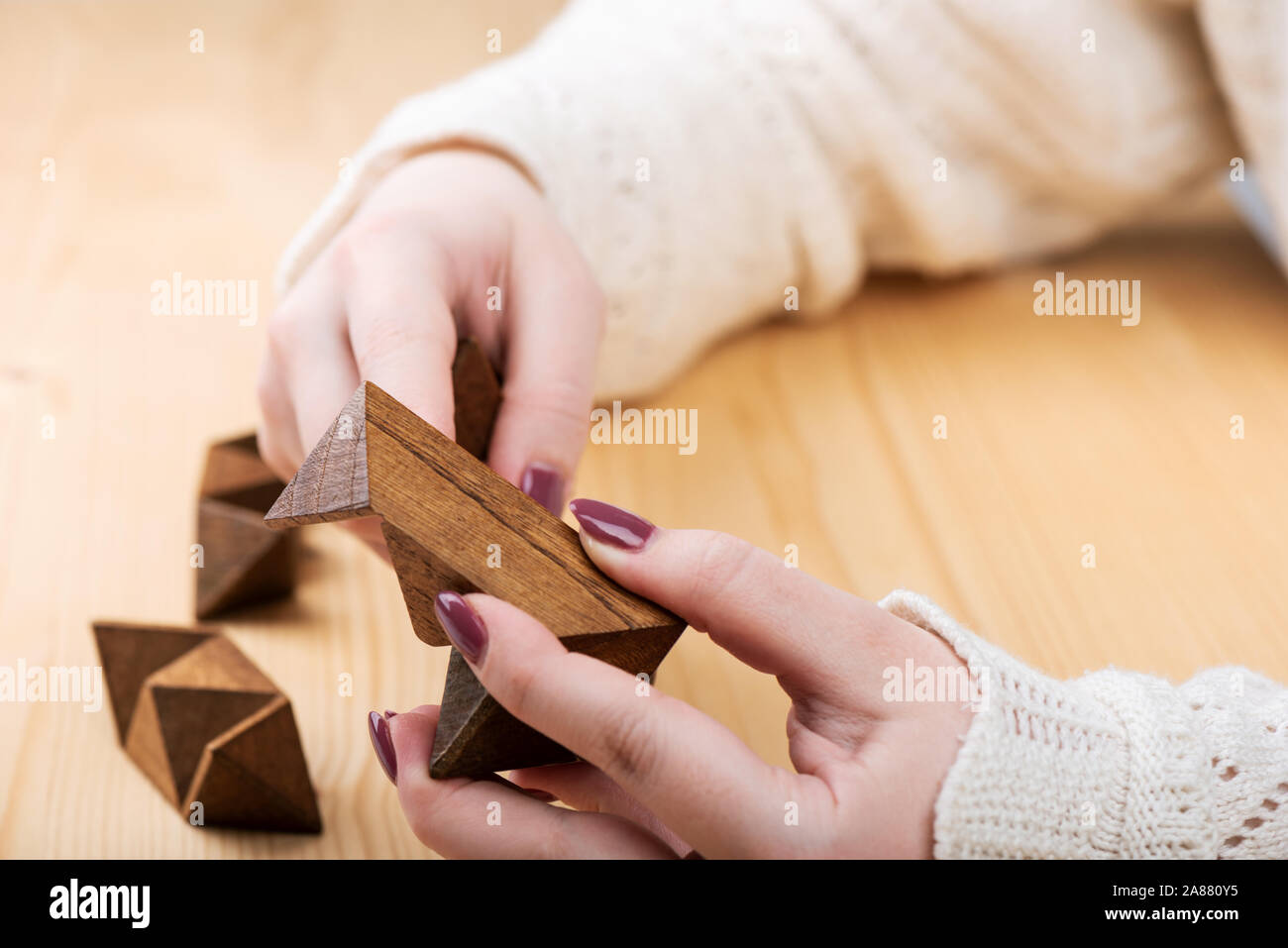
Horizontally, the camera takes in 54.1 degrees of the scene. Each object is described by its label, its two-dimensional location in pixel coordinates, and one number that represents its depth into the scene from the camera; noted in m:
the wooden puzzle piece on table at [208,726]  0.66
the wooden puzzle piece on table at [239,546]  0.81
